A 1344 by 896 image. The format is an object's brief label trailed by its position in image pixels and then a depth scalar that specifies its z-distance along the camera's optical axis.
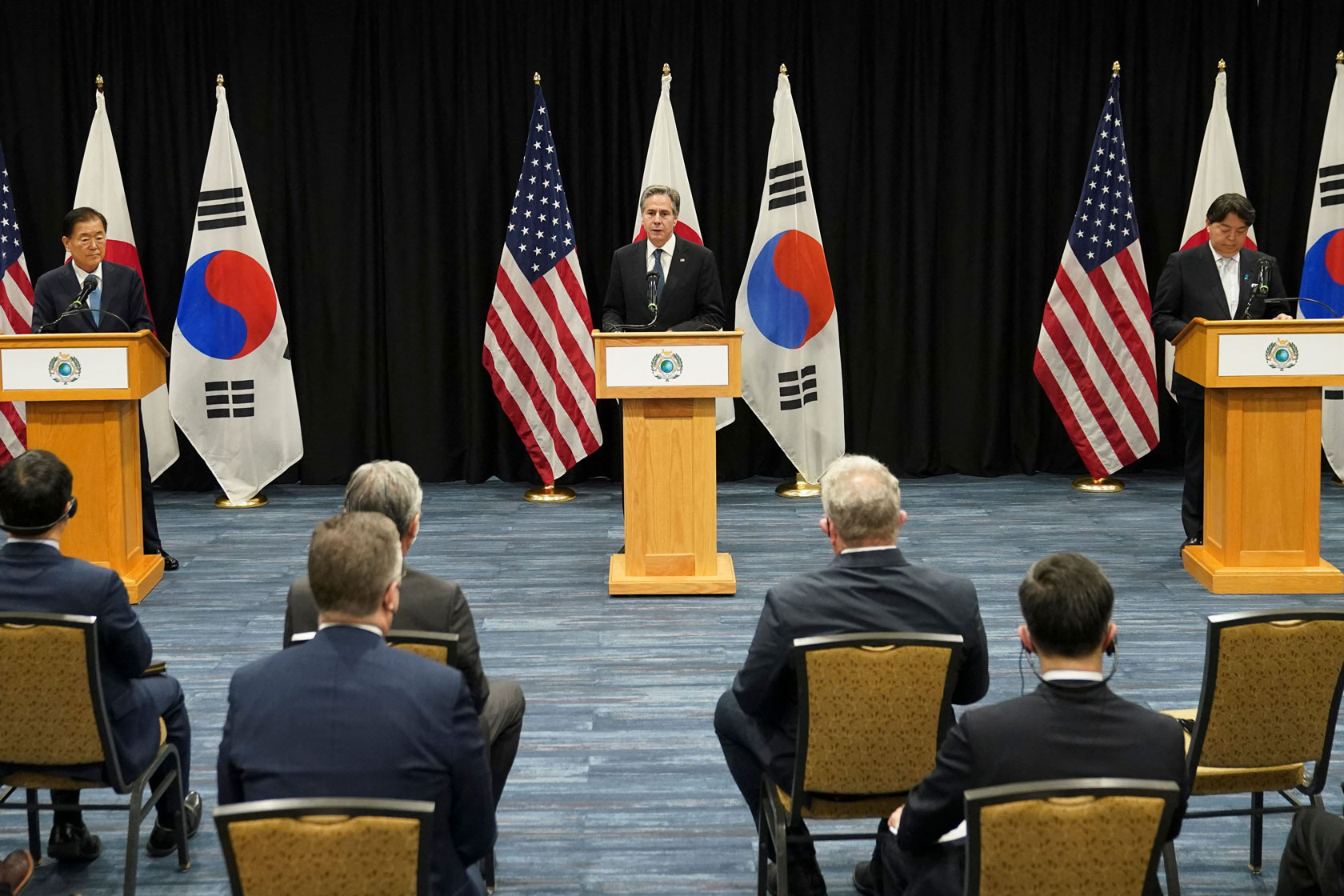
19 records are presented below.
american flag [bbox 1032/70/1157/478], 8.37
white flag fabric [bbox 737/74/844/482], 8.51
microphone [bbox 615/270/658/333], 6.45
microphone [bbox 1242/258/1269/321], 6.20
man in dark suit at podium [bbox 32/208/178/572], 6.43
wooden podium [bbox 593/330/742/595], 6.04
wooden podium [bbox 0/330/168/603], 6.03
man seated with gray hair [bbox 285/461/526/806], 3.13
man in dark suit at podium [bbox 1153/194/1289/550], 6.43
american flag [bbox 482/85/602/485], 8.29
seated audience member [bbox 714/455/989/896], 3.11
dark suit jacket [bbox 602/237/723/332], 6.85
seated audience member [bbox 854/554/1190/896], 2.42
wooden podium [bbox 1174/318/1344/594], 5.97
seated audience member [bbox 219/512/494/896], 2.40
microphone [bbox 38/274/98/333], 6.01
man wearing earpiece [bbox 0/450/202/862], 3.30
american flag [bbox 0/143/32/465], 8.11
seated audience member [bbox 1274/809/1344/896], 2.76
